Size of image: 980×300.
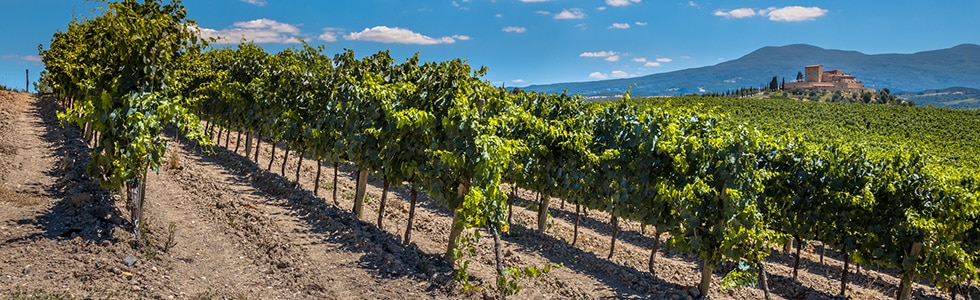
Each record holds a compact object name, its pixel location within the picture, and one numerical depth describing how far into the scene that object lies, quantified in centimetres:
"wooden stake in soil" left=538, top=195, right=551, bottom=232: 1524
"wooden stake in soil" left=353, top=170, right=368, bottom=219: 1332
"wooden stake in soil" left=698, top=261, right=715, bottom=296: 1043
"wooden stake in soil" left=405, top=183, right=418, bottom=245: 1100
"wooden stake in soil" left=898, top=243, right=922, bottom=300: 1168
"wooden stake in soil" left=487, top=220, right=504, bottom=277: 862
